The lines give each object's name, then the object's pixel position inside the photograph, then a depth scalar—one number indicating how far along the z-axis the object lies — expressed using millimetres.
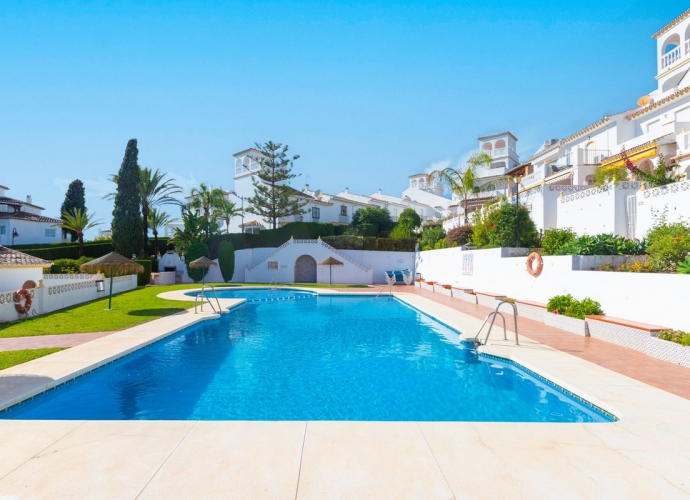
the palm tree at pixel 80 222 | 34156
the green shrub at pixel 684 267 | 8030
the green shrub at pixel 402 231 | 34469
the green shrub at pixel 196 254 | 30281
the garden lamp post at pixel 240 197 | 42356
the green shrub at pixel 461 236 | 23969
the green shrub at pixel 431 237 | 30284
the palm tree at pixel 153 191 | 33906
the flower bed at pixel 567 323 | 9469
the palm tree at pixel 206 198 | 38688
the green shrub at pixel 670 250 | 9125
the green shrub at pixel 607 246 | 11359
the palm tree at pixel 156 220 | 37253
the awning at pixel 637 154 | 19438
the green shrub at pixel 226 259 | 31250
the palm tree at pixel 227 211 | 40194
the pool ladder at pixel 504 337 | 8531
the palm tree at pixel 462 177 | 28438
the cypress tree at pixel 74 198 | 39234
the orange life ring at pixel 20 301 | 12539
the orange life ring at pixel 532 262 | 13523
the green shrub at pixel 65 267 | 25875
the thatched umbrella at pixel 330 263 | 29500
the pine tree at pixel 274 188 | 37372
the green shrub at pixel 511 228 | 17594
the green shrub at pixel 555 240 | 14881
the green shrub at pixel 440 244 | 26516
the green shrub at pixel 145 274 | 26662
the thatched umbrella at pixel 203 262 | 18636
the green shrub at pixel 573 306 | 9906
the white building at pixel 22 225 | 37250
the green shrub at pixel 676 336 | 6801
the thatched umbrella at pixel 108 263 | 14578
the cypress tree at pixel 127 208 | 31641
